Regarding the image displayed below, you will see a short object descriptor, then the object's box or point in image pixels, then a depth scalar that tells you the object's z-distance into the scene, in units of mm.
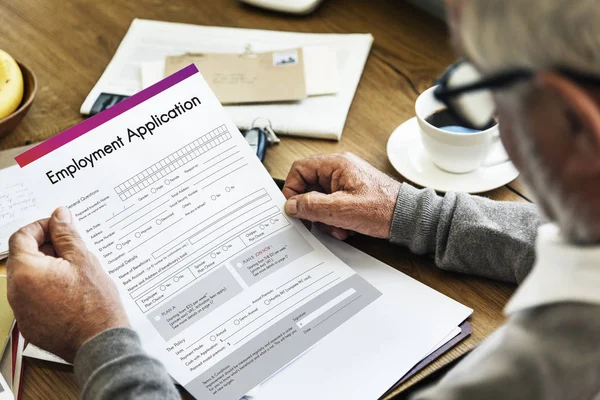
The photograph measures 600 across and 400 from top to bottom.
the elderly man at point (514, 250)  489
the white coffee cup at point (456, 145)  949
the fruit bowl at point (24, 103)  1090
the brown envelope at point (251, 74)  1162
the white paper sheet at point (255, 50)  1125
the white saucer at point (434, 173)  1001
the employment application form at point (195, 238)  818
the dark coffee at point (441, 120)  996
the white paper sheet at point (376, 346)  789
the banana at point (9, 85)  1085
